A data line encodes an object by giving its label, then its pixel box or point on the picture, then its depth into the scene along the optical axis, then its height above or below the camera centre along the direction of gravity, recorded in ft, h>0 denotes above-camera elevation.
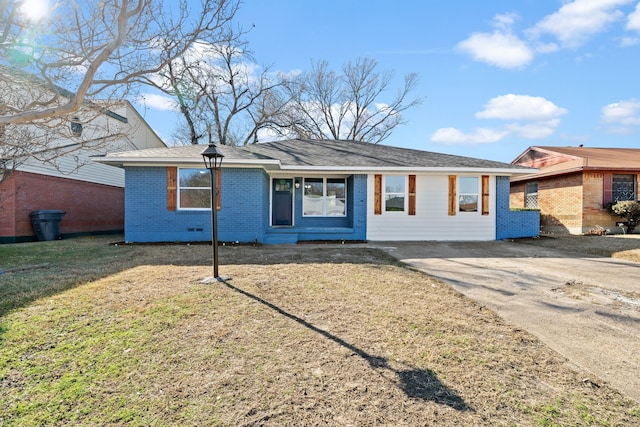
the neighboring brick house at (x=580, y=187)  43.14 +3.37
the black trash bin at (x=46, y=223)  36.70 -1.81
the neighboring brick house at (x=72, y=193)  34.83 +2.02
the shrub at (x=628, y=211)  39.96 -0.22
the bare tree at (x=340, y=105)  82.69 +29.50
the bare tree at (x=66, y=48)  17.16 +10.13
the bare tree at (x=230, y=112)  74.95 +24.68
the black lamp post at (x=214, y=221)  16.44 -0.70
